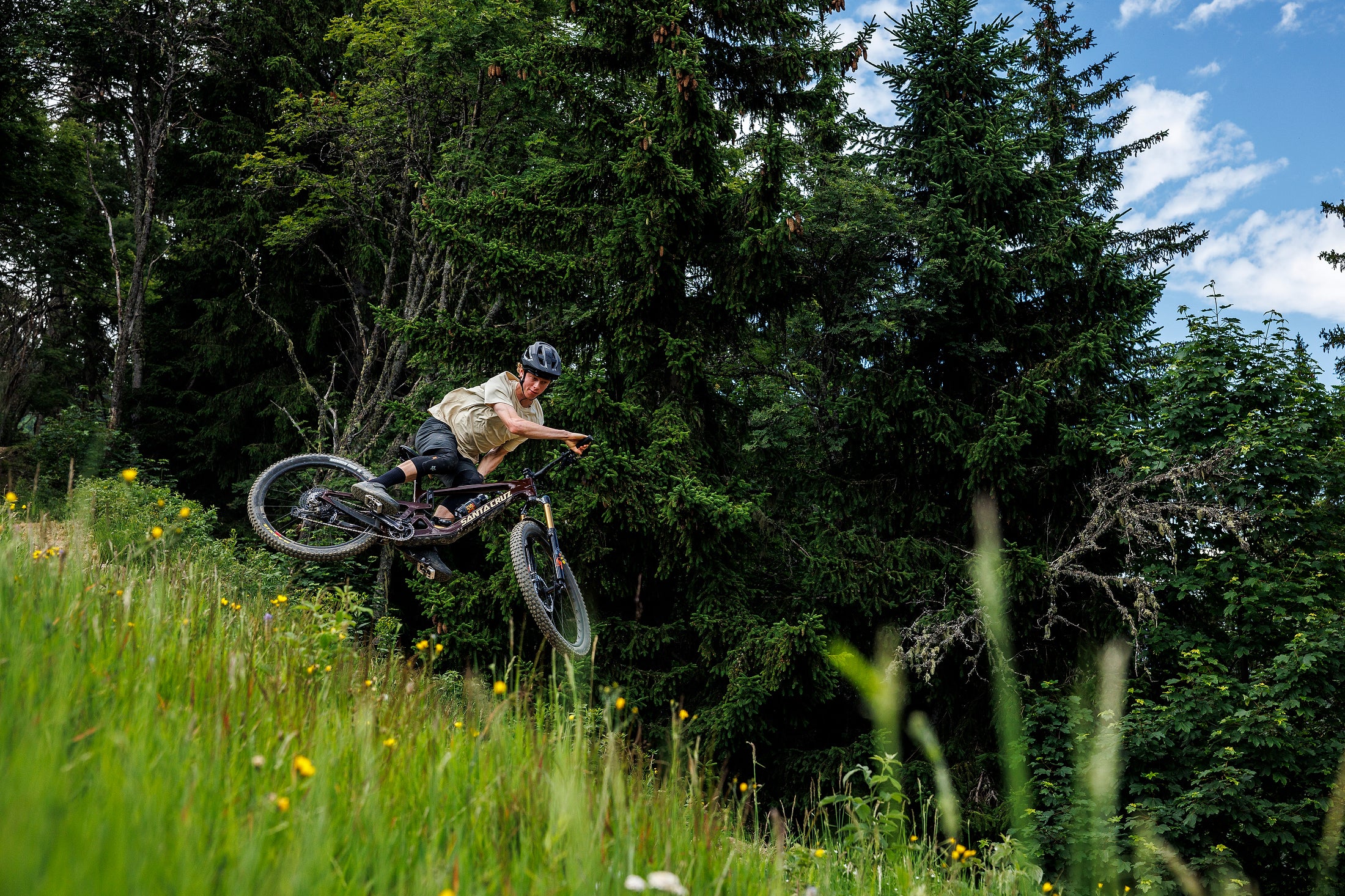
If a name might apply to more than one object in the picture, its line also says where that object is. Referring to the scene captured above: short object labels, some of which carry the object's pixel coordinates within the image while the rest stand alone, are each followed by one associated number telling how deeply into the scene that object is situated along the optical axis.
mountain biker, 5.65
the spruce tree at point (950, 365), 10.45
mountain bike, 5.75
